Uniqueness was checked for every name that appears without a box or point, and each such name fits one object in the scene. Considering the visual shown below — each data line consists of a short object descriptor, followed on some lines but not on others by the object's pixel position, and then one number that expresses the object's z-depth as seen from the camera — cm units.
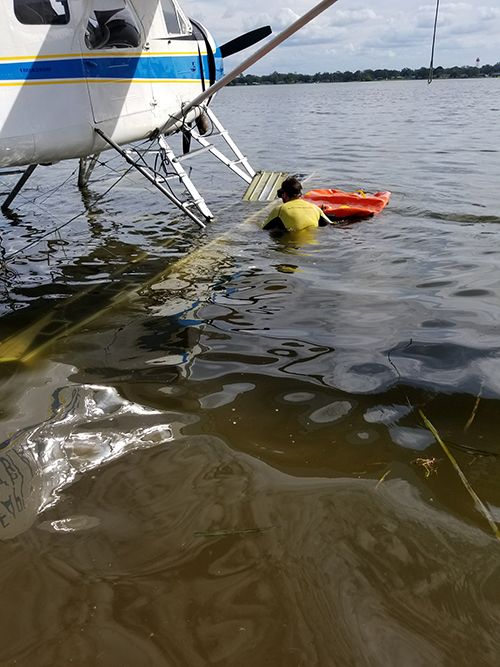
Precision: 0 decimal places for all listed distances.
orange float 878
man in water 797
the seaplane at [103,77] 563
